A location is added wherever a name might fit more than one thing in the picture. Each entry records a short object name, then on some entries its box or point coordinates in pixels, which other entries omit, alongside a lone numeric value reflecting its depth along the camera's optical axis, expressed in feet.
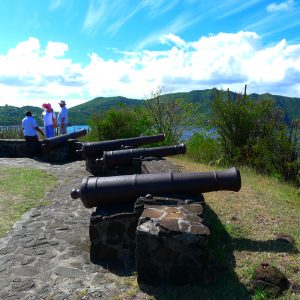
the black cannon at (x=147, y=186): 13.34
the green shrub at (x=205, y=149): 38.73
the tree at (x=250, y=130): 34.49
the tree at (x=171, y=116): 47.64
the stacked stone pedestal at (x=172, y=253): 10.40
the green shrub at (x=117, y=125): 45.16
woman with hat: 33.86
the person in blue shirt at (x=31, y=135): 33.38
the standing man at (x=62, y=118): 34.07
